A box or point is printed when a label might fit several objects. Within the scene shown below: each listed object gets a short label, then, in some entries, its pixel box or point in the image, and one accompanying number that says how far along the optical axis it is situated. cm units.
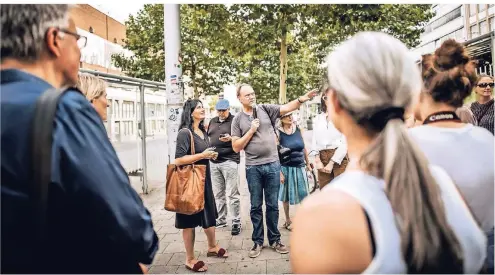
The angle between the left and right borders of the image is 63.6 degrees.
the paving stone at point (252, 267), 409
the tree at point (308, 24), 792
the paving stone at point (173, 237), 529
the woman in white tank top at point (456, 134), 167
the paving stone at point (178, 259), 440
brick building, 2347
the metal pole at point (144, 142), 855
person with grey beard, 463
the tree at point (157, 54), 1881
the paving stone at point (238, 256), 442
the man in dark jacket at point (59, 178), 116
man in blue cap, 568
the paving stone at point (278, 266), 406
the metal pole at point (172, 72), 567
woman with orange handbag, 404
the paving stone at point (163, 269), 419
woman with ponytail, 103
